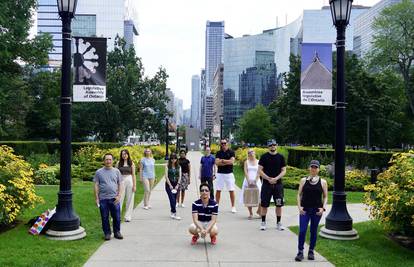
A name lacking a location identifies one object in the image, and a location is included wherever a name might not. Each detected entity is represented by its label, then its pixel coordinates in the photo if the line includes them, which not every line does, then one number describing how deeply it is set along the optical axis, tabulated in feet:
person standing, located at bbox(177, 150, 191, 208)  39.48
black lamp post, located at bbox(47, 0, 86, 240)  27.45
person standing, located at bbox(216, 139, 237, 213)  37.91
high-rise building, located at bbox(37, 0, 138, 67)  581.94
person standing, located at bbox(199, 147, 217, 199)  38.78
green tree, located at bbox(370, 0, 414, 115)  178.09
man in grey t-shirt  27.48
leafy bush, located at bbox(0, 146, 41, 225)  27.53
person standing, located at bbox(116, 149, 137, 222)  33.94
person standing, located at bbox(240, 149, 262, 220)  35.83
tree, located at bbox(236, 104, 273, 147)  259.60
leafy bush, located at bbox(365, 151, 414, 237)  25.30
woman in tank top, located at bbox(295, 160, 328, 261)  23.66
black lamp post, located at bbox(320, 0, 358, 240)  28.09
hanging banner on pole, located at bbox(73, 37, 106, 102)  29.43
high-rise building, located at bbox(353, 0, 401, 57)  300.73
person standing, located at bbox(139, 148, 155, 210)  40.24
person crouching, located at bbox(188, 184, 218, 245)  26.07
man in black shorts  31.32
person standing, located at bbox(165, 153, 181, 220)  36.19
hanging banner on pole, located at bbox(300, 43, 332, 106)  29.91
